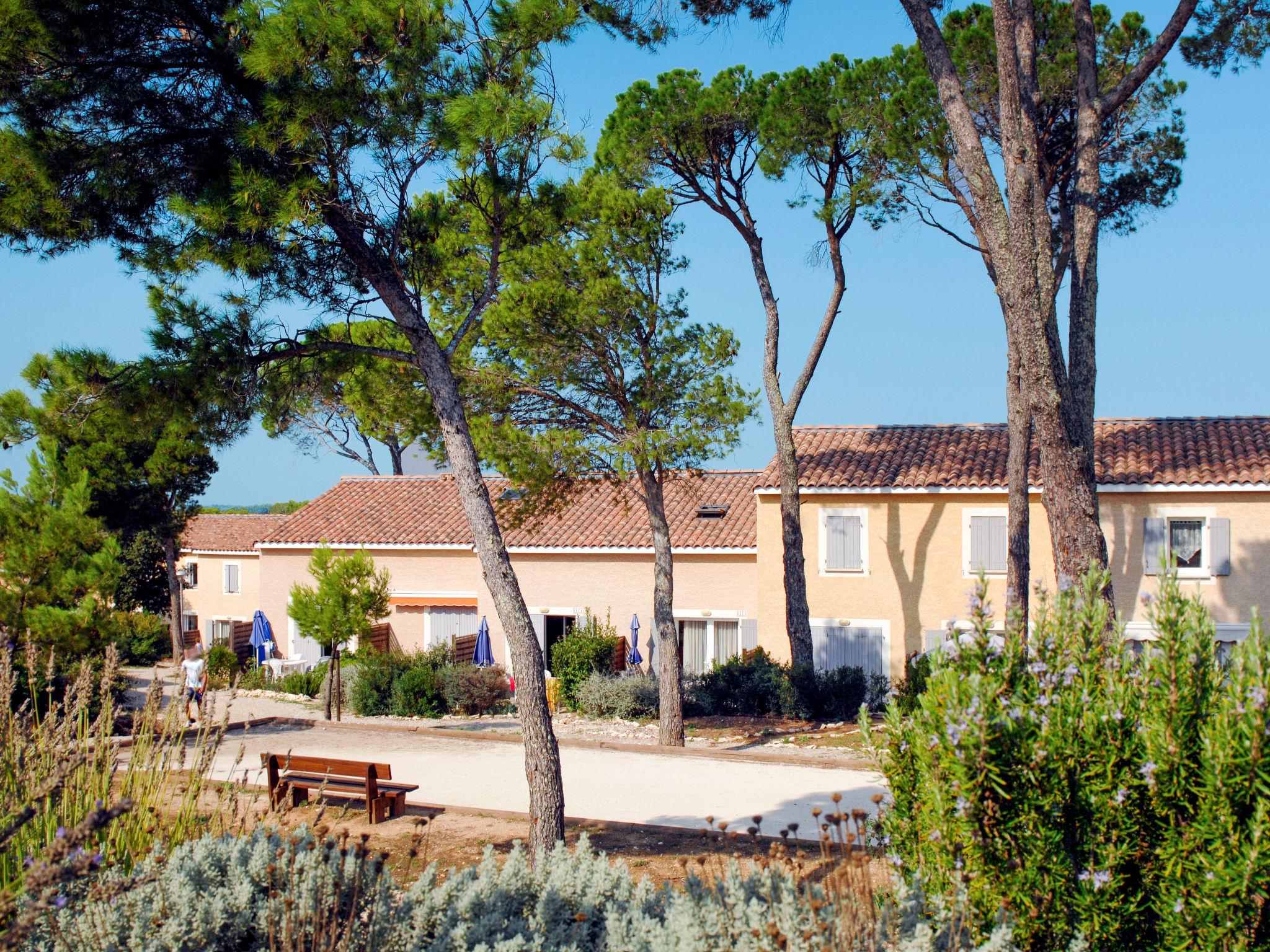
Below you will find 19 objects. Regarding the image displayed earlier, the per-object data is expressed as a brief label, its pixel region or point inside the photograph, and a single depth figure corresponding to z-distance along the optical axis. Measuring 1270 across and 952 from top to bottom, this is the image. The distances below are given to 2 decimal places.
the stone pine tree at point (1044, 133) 17.67
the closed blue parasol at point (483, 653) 25.33
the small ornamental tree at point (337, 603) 20.00
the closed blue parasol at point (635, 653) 25.30
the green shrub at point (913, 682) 13.78
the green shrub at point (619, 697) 21.41
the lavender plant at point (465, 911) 3.92
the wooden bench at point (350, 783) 9.86
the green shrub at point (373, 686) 22.06
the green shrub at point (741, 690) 20.47
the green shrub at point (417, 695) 21.86
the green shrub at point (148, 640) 35.47
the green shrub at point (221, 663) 26.66
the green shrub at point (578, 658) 23.34
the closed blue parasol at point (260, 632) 30.73
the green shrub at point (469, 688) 22.14
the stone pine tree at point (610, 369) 17.66
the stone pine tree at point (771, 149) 19.91
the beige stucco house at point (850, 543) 20.30
